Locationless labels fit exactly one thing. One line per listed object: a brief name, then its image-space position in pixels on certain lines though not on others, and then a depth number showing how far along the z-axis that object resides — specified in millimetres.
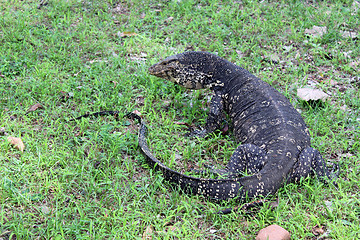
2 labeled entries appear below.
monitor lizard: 3934
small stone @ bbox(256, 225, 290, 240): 3412
